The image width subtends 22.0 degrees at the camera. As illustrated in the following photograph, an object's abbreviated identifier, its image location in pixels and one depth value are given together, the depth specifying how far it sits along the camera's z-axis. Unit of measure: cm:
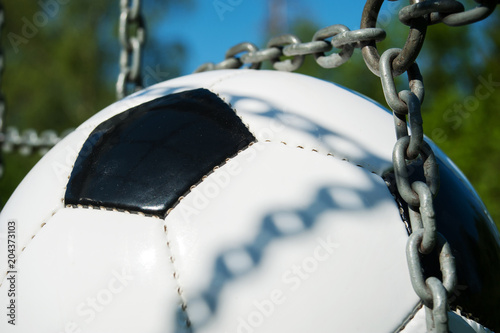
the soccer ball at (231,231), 42
